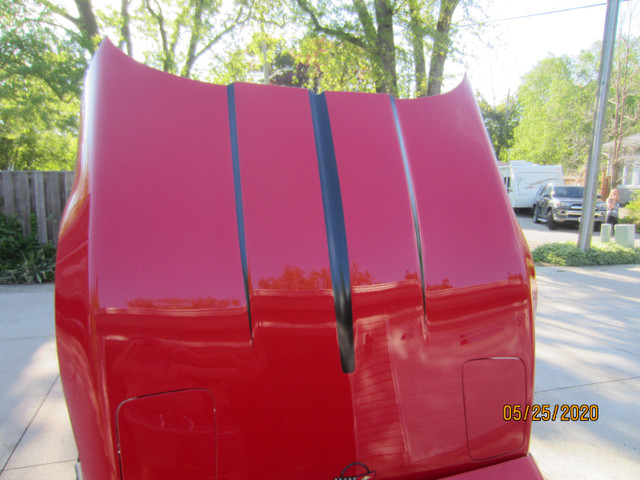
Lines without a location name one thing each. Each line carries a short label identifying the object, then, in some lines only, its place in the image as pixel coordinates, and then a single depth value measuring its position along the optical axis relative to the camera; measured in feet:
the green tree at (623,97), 57.31
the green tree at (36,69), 29.73
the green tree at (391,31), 29.09
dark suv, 52.29
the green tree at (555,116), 84.53
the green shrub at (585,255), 29.92
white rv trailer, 72.23
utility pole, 28.07
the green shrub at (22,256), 23.18
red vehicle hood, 3.90
